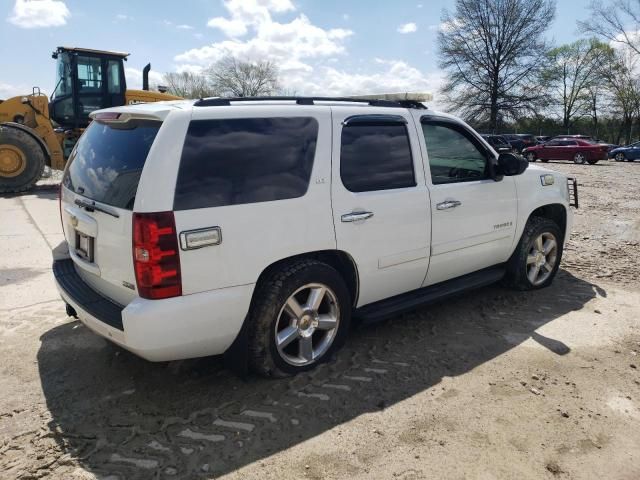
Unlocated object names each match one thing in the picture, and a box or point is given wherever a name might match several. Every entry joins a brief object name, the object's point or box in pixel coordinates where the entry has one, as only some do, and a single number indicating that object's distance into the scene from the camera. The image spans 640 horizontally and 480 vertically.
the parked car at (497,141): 27.18
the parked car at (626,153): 27.85
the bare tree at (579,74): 49.64
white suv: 2.74
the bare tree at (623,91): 45.28
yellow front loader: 11.80
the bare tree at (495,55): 42.62
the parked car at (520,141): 30.70
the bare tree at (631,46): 42.56
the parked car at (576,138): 27.43
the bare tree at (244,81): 51.88
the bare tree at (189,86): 47.06
